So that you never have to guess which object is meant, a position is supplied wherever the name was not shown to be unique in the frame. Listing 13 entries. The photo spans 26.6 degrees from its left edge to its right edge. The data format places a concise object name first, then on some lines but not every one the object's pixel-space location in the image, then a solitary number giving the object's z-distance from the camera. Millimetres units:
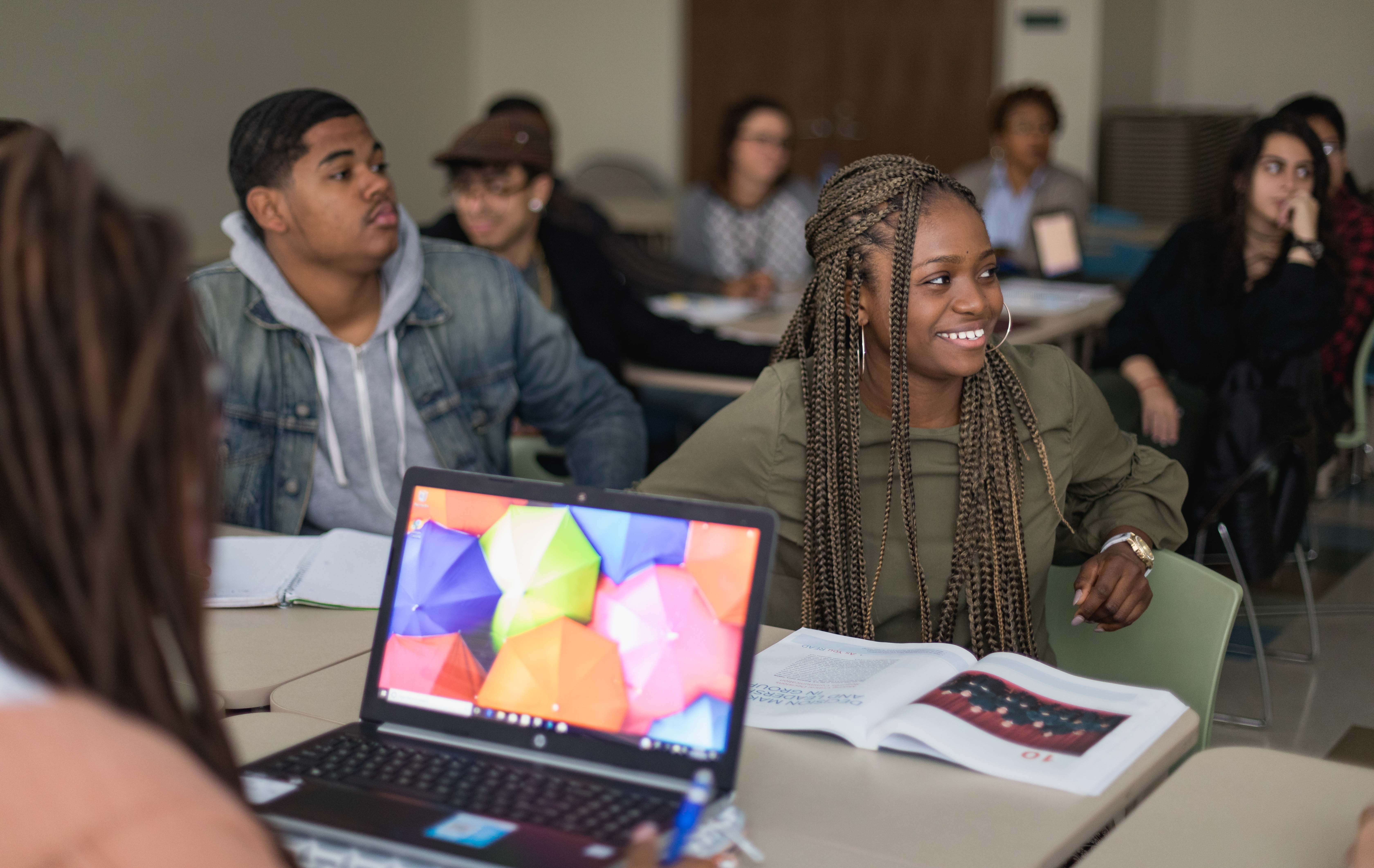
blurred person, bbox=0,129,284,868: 2062
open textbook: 2636
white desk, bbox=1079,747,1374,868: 2525
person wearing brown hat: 5302
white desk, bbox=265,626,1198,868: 2511
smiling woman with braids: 3205
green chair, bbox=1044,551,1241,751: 2997
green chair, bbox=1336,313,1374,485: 5651
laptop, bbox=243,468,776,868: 2499
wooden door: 11558
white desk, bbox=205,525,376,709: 2915
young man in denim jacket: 3671
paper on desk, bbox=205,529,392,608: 3177
